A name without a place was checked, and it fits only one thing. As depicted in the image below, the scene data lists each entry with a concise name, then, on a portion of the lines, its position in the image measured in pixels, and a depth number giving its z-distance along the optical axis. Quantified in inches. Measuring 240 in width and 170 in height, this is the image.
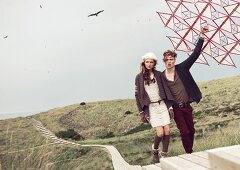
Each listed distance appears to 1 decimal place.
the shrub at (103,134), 1415.6
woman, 343.9
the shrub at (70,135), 1486.7
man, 353.1
